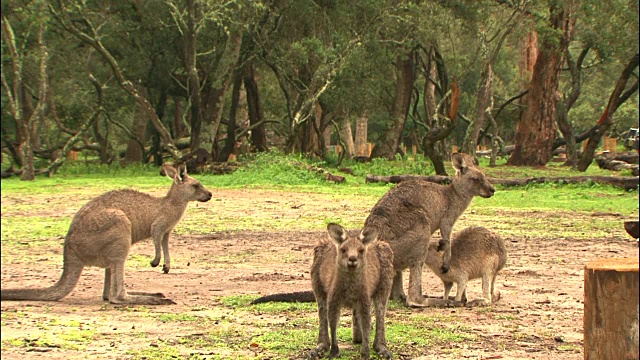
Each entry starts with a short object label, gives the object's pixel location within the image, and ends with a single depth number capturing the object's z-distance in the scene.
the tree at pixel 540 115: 27.77
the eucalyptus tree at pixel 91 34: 23.98
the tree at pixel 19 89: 23.22
